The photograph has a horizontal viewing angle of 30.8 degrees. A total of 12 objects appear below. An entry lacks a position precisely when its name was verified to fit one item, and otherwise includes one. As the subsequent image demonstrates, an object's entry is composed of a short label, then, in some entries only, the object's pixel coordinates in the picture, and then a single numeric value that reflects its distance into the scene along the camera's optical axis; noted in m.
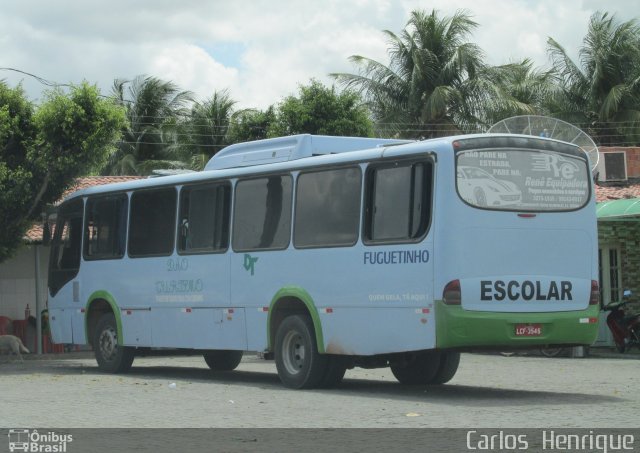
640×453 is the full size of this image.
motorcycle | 24.02
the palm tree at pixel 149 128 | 49.06
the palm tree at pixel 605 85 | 45.81
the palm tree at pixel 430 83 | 42.59
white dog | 23.92
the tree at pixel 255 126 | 34.88
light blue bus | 13.28
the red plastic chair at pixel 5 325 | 27.77
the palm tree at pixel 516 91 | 42.38
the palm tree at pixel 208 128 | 47.25
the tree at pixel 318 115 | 31.16
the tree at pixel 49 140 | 21.11
